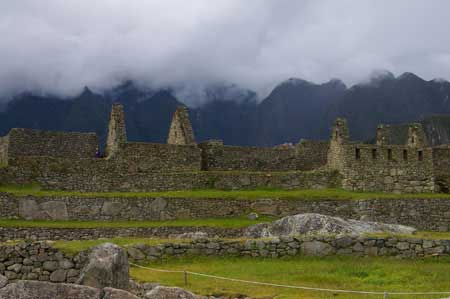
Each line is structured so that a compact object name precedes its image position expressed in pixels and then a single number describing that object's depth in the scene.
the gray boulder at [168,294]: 11.47
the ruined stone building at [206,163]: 31.89
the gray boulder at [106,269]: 12.46
